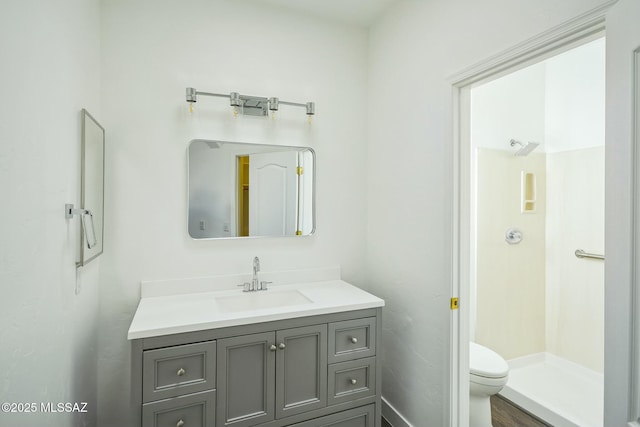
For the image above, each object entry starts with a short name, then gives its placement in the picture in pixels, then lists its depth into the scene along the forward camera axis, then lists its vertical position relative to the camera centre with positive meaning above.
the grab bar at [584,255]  2.54 -0.32
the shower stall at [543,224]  2.58 -0.08
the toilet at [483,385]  1.96 -1.03
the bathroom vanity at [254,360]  1.41 -0.70
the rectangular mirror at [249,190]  1.99 +0.15
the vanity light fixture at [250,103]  1.93 +0.67
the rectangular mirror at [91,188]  1.44 +0.11
